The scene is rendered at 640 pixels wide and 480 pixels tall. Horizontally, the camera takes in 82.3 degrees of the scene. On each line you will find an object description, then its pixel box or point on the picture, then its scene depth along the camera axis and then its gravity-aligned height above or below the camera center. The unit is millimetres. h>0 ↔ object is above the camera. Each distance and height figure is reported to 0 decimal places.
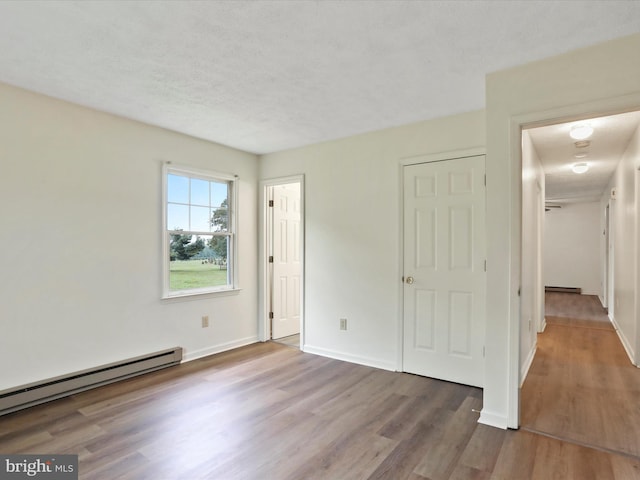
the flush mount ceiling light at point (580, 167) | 5191 +1104
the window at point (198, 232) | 3975 +111
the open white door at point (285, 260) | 4977 -261
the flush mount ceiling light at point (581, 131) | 3467 +1074
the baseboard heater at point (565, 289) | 9547 -1236
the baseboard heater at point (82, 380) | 2785 -1201
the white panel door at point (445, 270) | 3305 -259
